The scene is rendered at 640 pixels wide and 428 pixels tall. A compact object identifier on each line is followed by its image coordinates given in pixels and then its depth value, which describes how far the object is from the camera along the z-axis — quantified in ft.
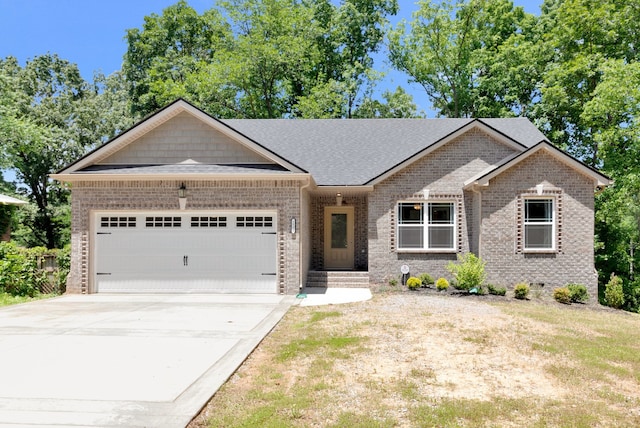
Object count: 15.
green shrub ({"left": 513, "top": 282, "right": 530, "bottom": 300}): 40.69
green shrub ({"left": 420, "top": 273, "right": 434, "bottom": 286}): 44.68
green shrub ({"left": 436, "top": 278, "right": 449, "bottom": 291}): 43.11
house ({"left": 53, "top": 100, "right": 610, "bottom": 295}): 41.06
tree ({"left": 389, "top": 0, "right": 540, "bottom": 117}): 88.07
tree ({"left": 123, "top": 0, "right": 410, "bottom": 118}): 94.07
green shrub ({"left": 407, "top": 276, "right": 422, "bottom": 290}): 43.88
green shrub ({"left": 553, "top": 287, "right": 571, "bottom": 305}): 40.42
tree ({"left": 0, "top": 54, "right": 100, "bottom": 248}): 103.96
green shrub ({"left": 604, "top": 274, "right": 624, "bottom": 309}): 41.32
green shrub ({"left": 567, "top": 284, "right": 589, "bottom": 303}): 40.96
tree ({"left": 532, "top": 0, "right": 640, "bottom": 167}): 71.10
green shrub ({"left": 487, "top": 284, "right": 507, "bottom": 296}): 41.19
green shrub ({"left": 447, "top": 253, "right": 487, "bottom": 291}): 40.91
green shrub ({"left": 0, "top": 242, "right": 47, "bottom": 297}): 39.68
